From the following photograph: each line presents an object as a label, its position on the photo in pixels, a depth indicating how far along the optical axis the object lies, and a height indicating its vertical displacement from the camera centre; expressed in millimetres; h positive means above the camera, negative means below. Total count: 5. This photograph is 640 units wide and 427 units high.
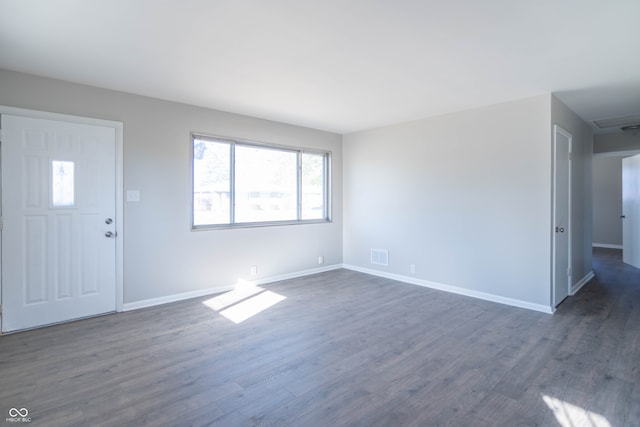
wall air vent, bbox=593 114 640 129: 4969 +1462
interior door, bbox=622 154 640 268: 5983 +58
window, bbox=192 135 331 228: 4543 +456
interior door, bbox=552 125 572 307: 3885 -38
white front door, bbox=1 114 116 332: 3176 -90
